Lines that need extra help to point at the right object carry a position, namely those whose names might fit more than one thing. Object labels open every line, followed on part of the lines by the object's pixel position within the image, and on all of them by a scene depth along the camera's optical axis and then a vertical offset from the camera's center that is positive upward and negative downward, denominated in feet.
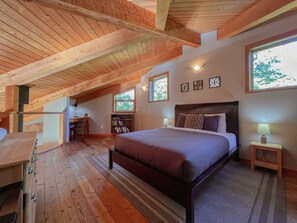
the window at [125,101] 19.86 +1.73
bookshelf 18.60 -1.47
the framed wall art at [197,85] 11.67 +2.47
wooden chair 17.20 -2.24
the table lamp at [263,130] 7.66 -0.93
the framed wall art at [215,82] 10.54 +2.50
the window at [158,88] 15.40 +3.05
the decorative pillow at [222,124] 9.20 -0.74
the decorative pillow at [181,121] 11.10 -0.65
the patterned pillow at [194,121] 9.82 -0.58
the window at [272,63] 7.43 +3.01
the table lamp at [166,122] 13.83 -0.92
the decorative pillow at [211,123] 9.12 -0.67
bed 4.34 -2.32
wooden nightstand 7.10 -2.33
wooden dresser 2.42 -1.41
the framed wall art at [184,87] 12.74 +2.50
